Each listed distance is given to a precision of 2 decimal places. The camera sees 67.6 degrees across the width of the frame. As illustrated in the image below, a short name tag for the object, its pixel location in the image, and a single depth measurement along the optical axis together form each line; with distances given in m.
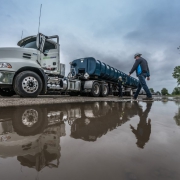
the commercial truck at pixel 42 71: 4.44
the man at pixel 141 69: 6.39
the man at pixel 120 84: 10.99
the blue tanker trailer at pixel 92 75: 8.51
